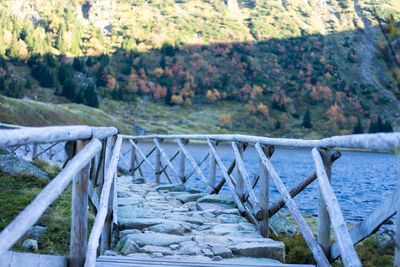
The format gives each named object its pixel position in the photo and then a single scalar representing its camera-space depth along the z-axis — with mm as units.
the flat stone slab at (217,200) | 9141
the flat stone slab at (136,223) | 6559
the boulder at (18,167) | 11766
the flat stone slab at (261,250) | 5297
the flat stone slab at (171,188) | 11875
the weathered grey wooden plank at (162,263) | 4324
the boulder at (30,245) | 6768
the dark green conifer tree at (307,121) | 125312
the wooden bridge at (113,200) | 2783
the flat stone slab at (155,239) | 5559
